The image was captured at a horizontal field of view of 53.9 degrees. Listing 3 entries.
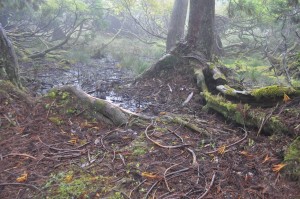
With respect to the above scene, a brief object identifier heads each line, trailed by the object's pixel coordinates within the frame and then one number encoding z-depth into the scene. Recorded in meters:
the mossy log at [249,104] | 4.30
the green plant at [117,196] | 3.04
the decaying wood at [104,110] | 4.98
